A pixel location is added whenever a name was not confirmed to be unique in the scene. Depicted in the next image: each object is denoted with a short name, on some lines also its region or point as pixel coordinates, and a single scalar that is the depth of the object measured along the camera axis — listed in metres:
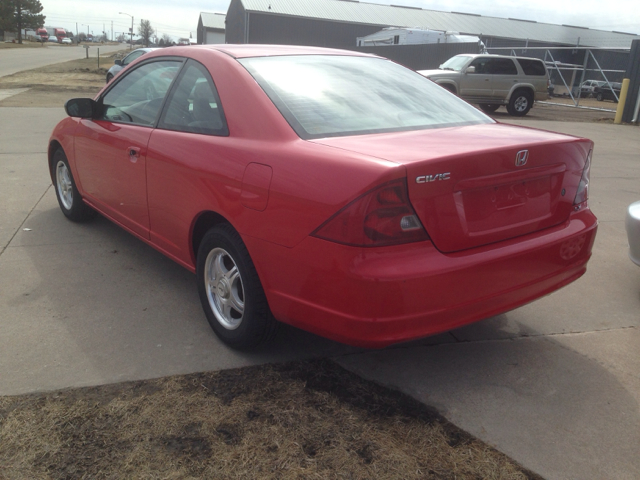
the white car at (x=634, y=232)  3.86
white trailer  29.30
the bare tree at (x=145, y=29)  121.72
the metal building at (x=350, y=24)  44.12
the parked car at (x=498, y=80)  18.92
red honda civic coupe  2.33
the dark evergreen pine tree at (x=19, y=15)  82.09
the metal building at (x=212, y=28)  71.12
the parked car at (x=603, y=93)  30.52
